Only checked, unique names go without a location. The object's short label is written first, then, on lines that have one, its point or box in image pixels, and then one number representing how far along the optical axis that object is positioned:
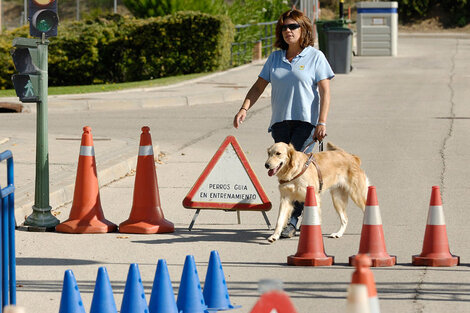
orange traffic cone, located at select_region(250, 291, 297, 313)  6.79
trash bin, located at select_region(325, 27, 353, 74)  54.00
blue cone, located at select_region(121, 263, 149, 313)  11.93
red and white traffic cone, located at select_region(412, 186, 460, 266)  15.08
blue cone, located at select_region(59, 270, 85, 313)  11.80
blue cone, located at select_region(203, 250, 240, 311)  12.85
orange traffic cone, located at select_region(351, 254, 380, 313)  7.52
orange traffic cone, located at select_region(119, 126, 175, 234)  18.14
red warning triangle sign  18.37
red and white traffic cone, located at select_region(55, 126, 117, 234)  18.19
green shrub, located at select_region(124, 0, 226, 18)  60.12
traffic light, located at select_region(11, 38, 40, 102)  17.95
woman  17.45
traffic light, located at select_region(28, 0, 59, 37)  18.00
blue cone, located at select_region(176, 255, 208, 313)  12.44
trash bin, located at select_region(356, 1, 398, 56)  65.94
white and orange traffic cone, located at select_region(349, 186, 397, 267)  15.11
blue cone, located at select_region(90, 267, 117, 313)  11.95
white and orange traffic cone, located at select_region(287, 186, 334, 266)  15.19
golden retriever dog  16.72
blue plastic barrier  11.81
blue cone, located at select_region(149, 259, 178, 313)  12.10
